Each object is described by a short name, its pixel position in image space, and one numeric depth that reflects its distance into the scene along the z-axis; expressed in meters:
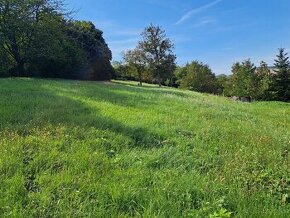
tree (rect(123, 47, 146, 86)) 34.08
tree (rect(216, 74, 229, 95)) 42.97
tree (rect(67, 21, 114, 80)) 23.53
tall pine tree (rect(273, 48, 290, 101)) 30.67
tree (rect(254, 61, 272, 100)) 32.43
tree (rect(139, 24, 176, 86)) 33.13
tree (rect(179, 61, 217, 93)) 44.26
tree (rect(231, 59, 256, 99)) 34.92
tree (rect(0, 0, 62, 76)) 17.16
